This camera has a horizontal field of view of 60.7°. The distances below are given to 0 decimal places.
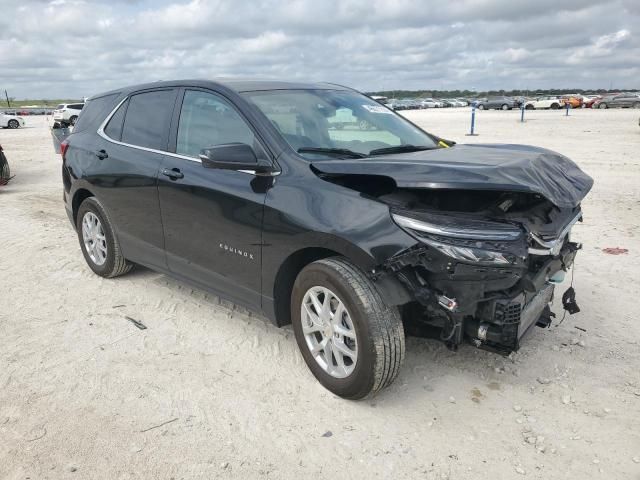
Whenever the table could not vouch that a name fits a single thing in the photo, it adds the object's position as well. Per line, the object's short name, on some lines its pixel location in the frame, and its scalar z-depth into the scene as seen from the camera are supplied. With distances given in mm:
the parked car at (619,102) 50531
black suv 2850
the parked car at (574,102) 52344
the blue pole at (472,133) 23084
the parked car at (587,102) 53062
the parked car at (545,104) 53241
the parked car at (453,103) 78706
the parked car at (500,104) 55631
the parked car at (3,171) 10836
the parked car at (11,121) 36875
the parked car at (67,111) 34000
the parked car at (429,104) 72731
